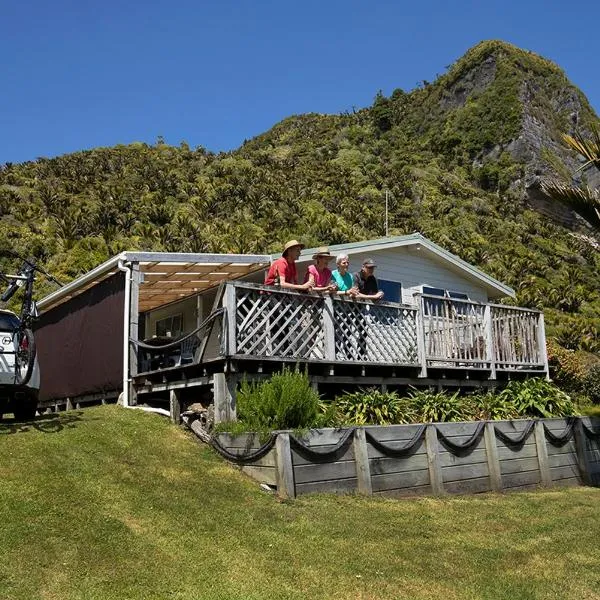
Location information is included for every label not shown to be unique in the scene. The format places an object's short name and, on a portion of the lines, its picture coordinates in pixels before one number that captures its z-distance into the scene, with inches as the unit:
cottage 356.5
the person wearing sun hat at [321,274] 381.1
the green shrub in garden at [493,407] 413.7
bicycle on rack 350.0
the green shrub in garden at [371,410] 362.9
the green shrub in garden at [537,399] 436.8
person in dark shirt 403.2
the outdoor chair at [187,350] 493.0
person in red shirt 367.9
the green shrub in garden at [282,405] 306.3
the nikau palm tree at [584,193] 363.6
